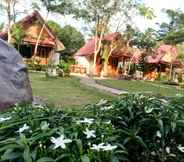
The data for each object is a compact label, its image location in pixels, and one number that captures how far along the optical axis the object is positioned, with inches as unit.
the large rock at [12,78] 101.6
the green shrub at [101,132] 31.9
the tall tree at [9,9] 544.7
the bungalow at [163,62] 680.8
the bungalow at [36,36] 577.9
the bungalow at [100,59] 628.0
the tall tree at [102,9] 555.8
